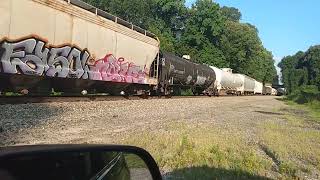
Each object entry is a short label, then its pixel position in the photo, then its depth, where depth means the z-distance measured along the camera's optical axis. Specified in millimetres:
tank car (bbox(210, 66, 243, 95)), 50606
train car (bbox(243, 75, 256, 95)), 68906
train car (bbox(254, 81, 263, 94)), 80094
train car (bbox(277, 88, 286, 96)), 116200
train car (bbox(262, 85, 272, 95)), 96350
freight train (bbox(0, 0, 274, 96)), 15273
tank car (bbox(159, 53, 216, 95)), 31531
